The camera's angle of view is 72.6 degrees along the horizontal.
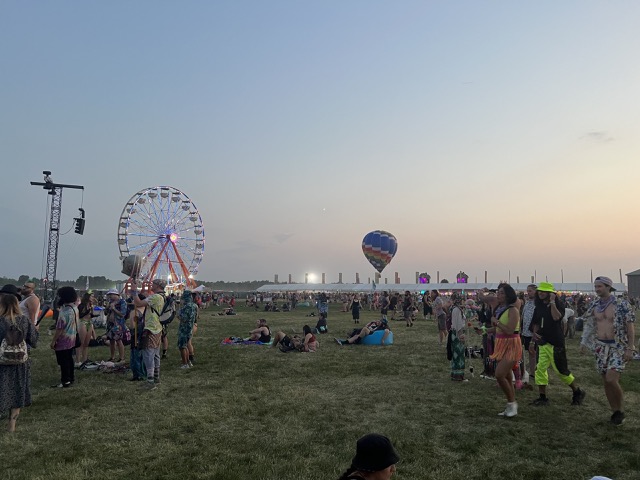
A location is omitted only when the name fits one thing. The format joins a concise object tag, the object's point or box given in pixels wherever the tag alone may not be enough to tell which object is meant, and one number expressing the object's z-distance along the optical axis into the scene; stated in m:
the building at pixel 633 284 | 64.75
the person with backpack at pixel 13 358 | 5.51
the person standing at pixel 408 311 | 21.75
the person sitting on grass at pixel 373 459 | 2.22
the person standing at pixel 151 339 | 8.27
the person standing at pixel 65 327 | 7.78
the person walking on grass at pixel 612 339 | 5.98
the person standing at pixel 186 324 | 10.29
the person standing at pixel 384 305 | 26.29
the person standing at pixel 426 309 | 28.03
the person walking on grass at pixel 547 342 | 7.17
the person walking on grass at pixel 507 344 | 6.44
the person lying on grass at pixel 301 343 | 12.91
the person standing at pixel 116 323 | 10.77
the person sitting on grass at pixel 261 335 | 14.82
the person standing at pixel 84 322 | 10.25
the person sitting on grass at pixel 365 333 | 14.54
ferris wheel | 39.44
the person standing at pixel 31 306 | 6.76
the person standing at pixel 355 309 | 23.56
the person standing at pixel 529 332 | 8.62
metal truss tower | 33.09
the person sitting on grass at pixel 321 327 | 18.22
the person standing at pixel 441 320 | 14.72
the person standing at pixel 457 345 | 8.99
